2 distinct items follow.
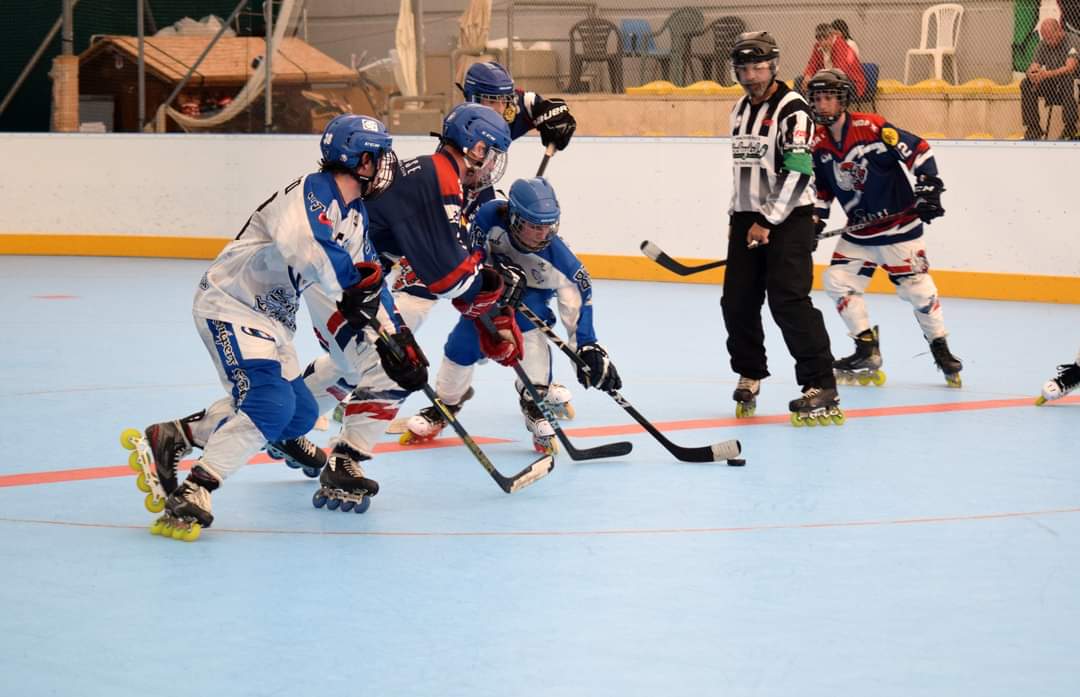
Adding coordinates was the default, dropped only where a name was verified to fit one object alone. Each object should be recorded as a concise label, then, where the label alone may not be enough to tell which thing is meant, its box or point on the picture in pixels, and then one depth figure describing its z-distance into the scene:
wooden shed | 25.19
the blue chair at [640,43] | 22.37
